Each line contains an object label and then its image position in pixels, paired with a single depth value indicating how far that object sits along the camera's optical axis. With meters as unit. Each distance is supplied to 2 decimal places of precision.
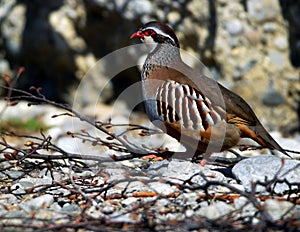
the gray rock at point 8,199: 7.38
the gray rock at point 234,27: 14.36
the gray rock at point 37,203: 6.79
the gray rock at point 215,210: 6.37
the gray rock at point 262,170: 7.63
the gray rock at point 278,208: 6.20
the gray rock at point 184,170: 8.16
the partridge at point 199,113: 8.80
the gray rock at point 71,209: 6.85
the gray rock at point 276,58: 14.56
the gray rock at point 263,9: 14.31
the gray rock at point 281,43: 14.45
